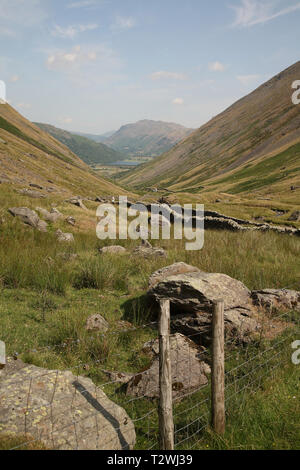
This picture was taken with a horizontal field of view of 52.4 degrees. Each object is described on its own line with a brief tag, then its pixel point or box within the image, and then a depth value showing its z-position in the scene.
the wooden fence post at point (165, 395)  3.33
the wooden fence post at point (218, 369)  3.75
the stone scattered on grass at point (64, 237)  12.79
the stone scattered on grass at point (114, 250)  12.30
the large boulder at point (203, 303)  6.30
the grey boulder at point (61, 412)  3.19
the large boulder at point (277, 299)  7.07
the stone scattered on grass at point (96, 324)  6.44
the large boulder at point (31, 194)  21.11
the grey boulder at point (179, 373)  4.87
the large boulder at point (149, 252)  11.80
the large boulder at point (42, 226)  13.59
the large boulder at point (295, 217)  28.39
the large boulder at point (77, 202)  22.84
